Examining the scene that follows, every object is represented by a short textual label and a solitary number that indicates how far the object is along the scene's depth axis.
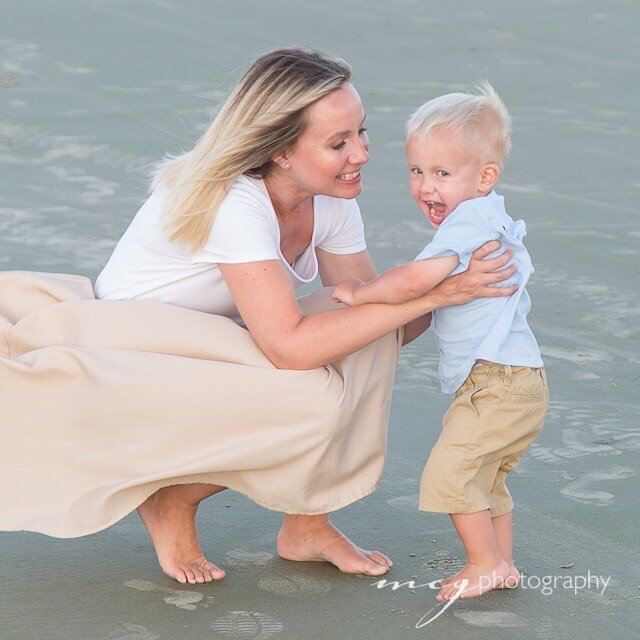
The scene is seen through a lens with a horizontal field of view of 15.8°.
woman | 5.43
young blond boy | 5.38
